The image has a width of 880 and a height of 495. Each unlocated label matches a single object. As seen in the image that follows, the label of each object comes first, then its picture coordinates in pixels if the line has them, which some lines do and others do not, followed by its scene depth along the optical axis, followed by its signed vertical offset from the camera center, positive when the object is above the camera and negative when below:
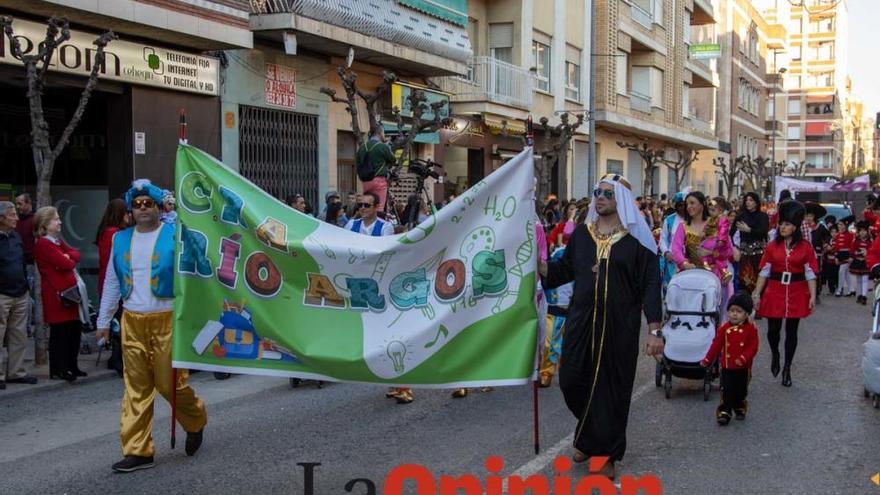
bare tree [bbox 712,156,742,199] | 49.64 +2.35
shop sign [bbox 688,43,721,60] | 38.62 +6.88
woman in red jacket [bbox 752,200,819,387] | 9.26 -0.66
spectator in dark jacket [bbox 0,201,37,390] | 9.54 -0.90
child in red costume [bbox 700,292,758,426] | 7.73 -1.19
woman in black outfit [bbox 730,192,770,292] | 12.49 -0.31
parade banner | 6.06 -0.52
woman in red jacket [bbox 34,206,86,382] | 9.85 -0.81
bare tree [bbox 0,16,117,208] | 10.33 +1.25
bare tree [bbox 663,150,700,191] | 40.43 +2.30
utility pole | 25.14 +2.80
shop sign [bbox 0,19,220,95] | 13.08 +2.39
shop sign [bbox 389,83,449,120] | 20.78 +2.63
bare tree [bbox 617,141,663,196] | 34.56 +2.13
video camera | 11.66 +0.56
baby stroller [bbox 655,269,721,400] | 8.65 -1.05
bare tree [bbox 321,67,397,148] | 15.85 +2.05
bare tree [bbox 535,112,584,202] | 23.83 +1.69
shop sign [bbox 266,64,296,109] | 17.95 +2.49
